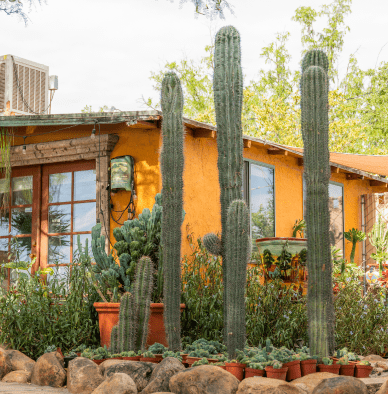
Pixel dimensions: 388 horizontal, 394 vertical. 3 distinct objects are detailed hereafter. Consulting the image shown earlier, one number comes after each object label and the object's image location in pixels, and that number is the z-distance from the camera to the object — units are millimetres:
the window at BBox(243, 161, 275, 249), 8664
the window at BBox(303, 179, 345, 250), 11229
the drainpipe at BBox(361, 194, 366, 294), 11922
